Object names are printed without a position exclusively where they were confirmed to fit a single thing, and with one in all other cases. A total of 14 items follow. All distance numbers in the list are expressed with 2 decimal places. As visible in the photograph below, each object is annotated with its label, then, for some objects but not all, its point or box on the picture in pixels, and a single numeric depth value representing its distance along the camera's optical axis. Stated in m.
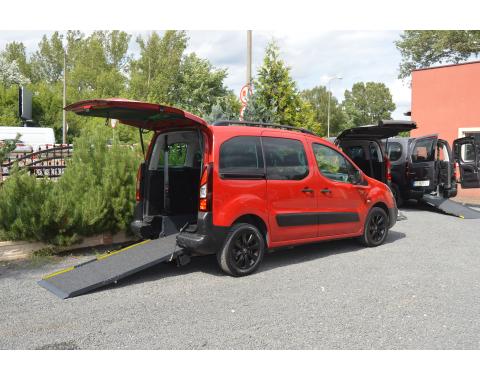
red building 15.38
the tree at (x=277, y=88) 11.27
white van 20.33
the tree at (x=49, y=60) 52.59
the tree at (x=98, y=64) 39.97
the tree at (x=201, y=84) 32.28
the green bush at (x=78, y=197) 6.09
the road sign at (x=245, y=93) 10.27
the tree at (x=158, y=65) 35.25
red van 5.14
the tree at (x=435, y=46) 29.91
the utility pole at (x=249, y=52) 11.01
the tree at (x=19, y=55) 50.50
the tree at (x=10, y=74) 44.47
